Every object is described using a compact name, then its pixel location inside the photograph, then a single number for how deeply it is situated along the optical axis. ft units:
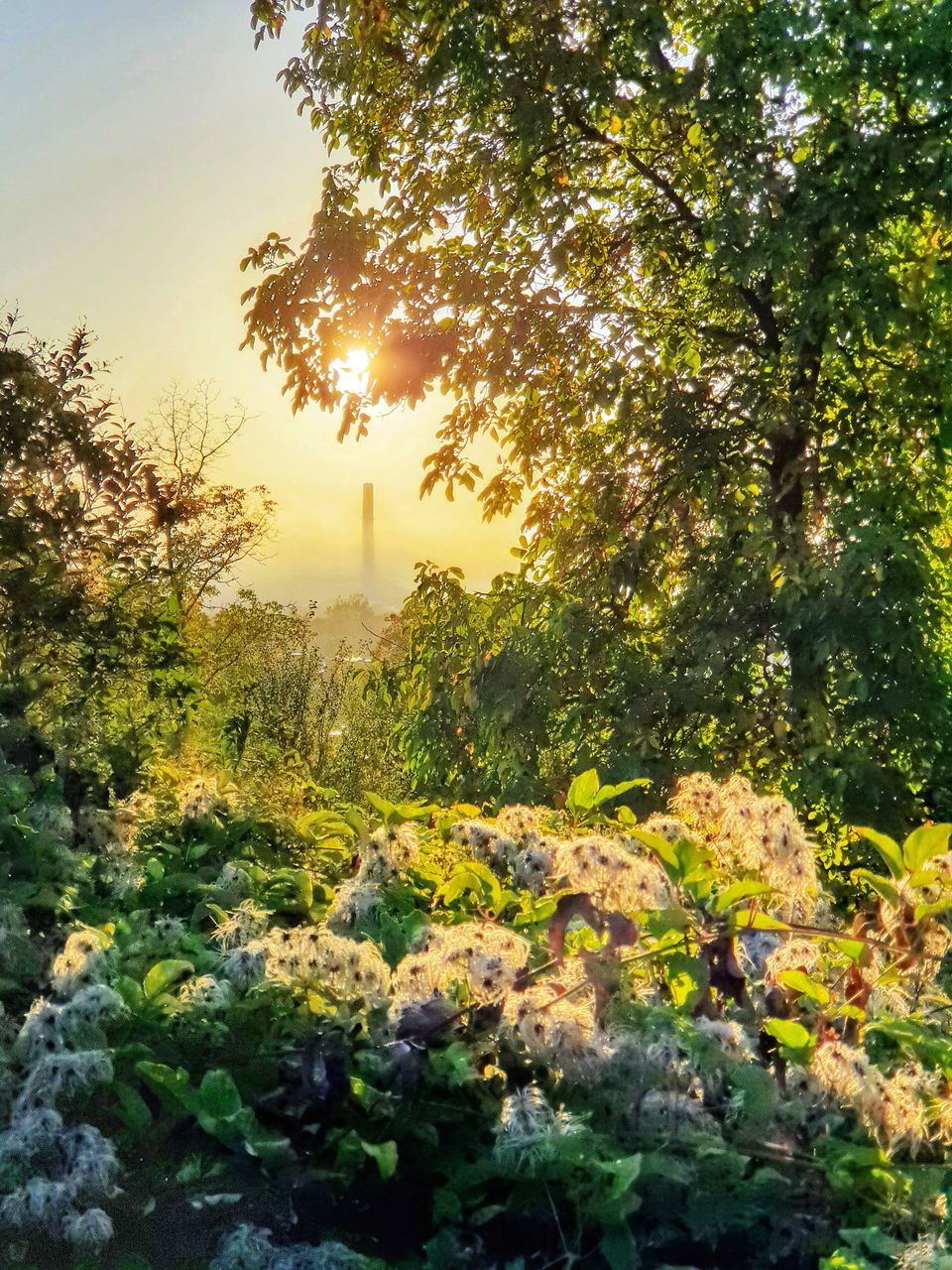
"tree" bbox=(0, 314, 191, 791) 13.91
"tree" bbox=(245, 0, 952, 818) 20.54
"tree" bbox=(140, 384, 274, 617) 44.14
